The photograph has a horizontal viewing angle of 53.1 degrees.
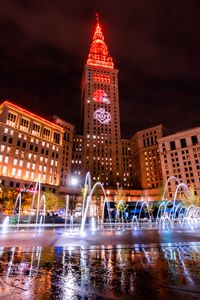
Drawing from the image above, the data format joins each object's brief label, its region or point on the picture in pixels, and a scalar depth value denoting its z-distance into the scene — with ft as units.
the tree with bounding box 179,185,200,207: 219.92
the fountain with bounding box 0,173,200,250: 46.11
